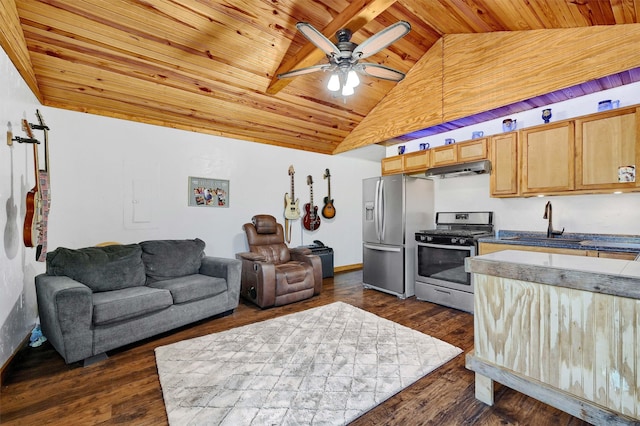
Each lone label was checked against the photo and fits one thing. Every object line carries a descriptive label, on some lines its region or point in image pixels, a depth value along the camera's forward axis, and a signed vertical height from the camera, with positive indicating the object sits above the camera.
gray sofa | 2.07 -0.71
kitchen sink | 2.72 -0.35
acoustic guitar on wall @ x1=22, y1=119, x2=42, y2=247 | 2.20 +0.00
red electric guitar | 5.01 -0.11
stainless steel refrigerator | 3.82 -0.26
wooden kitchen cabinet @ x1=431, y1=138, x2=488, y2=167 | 3.45 +0.70
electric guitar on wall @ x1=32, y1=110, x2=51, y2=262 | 2.41 +0.14
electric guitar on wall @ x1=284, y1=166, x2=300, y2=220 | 4.78 +0.05
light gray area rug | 1.62 -1.16
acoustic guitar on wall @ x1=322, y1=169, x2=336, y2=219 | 5.30 +0.08
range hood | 3.36 +0.47
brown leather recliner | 3.32 -0.74
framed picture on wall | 3.95 +0.28
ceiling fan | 2.00 +1.26
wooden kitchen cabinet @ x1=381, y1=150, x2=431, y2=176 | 3.97 +0.67
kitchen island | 1.26 -0.65
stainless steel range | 3.26 -0.62
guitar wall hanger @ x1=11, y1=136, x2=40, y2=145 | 2.12 +0.57
